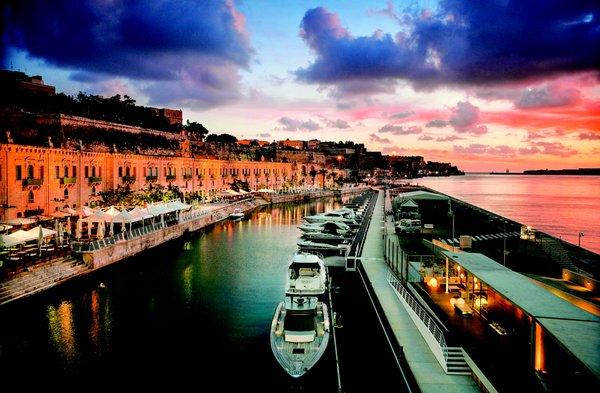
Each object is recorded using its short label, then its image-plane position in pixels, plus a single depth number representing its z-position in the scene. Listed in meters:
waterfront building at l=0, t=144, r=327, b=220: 37.25
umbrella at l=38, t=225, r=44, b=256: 29.50
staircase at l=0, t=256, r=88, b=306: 24.97
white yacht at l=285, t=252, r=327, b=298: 23.94
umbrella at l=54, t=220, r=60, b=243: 34.43
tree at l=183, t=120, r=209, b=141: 138.19
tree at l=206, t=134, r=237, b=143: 177.41
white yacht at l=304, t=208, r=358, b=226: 55.72
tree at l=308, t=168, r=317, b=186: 142.99
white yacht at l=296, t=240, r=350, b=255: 42.50
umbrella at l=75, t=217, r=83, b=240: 35.84
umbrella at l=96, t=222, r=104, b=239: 36.50
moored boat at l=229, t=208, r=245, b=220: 67.88
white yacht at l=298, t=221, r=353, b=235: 51.12
